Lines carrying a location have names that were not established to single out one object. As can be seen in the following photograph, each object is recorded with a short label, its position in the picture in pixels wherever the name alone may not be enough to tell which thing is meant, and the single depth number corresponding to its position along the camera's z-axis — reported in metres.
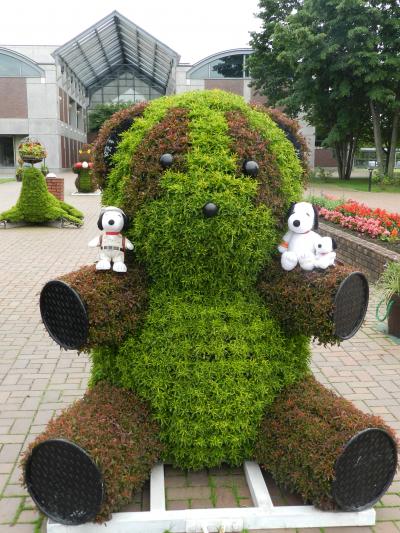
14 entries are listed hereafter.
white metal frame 2.53
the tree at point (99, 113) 51.75
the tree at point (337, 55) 21.19
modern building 33.91
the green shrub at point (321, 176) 29.75
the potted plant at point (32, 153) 14.18
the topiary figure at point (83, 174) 19.70
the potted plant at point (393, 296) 5.64
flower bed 8.73
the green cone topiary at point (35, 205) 12.36
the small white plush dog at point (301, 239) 2.76
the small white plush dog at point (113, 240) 2.75
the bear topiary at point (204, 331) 2.50
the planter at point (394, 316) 5.67
